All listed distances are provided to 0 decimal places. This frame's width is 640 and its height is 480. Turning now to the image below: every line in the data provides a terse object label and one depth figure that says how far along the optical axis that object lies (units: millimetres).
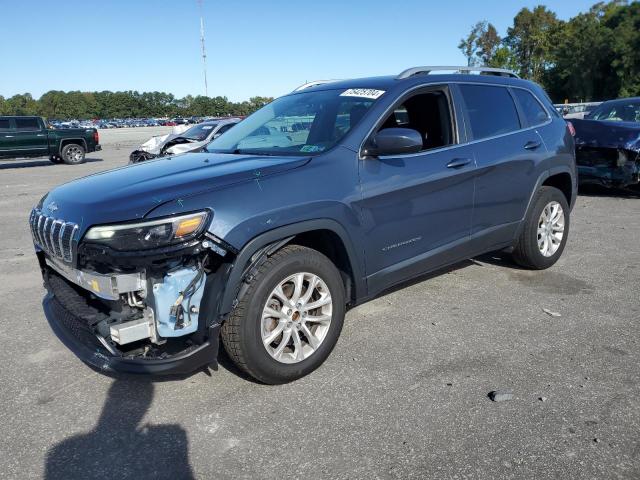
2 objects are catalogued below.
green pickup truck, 18344
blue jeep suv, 2736
